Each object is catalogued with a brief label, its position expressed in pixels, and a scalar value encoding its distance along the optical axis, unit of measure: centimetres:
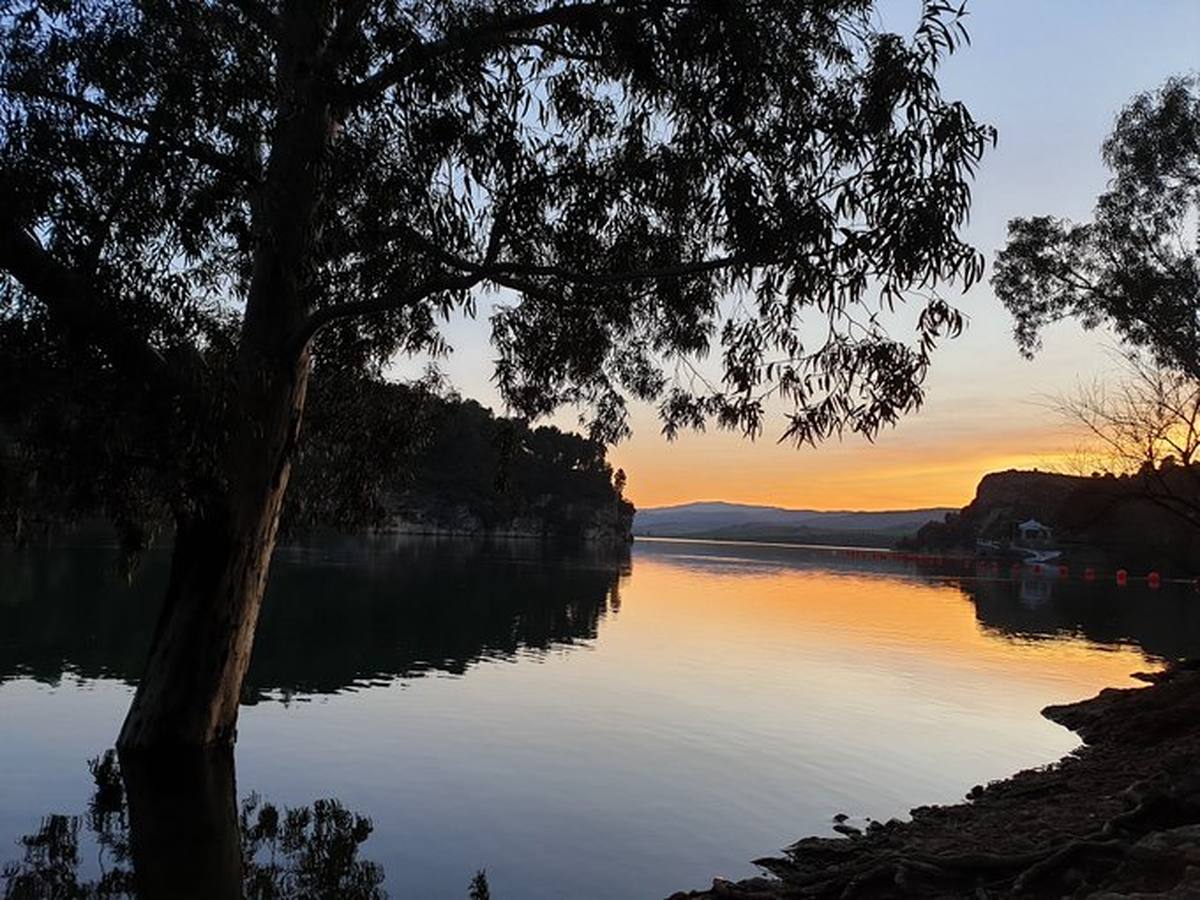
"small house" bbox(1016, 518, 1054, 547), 12588
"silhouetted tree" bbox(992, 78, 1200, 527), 1883
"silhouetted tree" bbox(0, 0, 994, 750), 811
